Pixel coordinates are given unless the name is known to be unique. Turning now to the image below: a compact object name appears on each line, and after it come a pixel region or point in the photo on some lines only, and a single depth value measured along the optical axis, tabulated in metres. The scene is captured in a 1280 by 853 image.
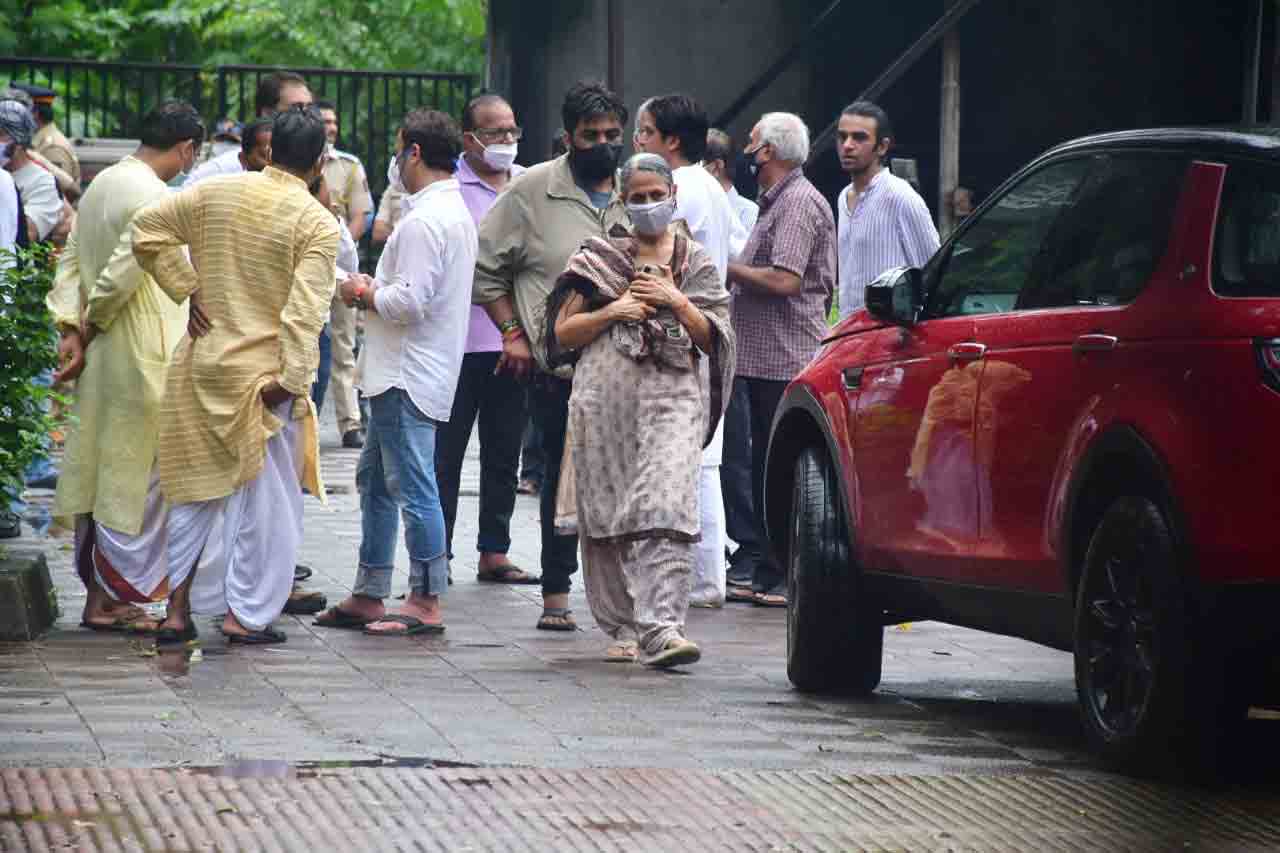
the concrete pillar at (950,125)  37.74
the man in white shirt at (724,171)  24.47
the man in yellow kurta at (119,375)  17.80
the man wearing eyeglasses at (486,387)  20.50
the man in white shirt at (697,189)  19.33
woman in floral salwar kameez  16.58
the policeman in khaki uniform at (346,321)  32.52
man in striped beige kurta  16.88
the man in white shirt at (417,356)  17.77
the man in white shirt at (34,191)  27.49
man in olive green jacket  18.44
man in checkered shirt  20.39
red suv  12.18
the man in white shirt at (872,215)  20.89
